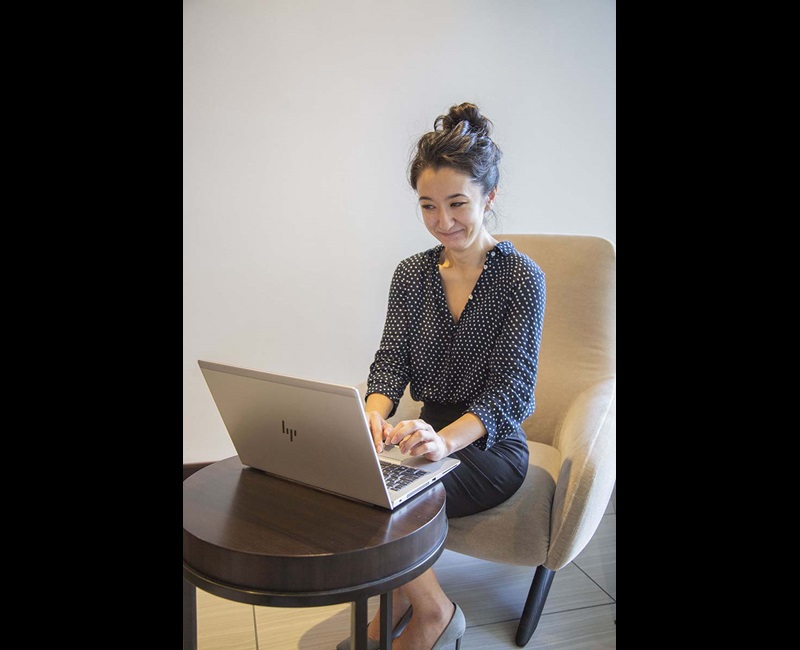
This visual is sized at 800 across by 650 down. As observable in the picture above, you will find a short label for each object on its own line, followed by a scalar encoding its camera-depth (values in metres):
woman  1.31
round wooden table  0.87
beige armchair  1.31
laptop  0.91
